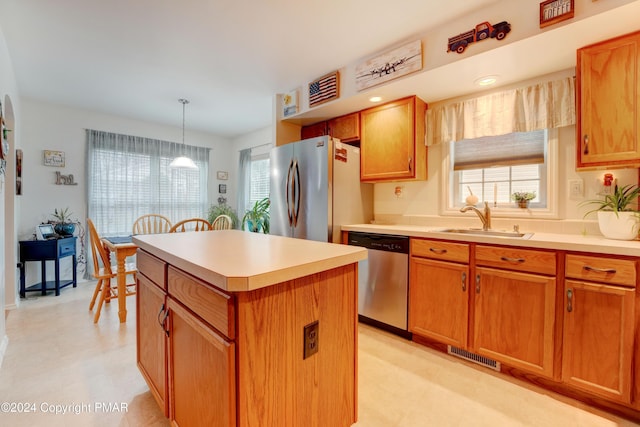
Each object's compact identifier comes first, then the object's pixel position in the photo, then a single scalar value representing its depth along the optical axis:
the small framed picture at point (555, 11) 1.53
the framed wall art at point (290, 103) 3.14
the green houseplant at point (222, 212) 5.16
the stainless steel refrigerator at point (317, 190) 2.62
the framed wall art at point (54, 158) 3.70
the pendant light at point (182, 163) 3.42
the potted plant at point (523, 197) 2.25
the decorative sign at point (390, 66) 2.14
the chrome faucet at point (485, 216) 2.29
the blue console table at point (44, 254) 3.17
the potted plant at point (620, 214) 1.62
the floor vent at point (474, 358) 1.90
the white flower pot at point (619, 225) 1.62
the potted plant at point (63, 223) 3.47
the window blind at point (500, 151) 2.26
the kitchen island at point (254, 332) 0.82
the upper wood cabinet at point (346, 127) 2.95
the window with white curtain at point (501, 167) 2.26
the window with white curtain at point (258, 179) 4.95
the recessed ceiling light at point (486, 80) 2.17
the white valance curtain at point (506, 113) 2.01
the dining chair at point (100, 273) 2.64
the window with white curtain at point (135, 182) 4.05
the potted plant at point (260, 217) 4.42
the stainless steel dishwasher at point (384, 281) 2.30
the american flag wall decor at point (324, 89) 2.69
